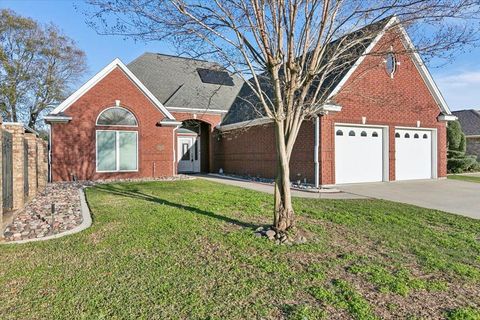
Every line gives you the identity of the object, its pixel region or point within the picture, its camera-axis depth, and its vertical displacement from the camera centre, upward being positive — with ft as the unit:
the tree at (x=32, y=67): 81.10 +24.14
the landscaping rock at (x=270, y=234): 18.94 -4.40
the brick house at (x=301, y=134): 45.21 +3.69
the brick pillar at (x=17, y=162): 27.12 -0.17
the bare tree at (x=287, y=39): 18.21 +6.94
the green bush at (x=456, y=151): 69.05 +1.01
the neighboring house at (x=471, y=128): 87.76 +7.71
